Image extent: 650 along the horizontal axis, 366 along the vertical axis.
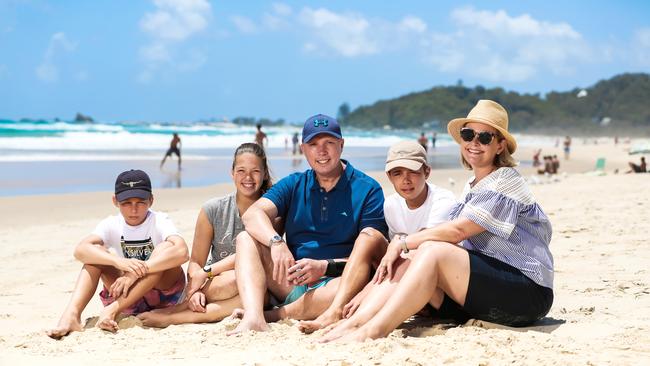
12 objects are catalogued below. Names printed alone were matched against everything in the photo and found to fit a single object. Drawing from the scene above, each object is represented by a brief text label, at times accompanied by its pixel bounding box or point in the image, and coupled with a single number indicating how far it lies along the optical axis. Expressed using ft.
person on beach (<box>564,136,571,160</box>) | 105.54
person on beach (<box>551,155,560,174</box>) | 62.03
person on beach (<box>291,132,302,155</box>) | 100.51
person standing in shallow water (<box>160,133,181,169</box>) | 69.95
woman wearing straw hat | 11.27
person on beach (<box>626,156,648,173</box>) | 52.65
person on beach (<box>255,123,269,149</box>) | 72.96
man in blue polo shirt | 12.96
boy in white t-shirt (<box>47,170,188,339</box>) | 13.47
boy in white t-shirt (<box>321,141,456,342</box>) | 12.12
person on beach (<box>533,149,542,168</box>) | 78.38
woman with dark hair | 14.15
